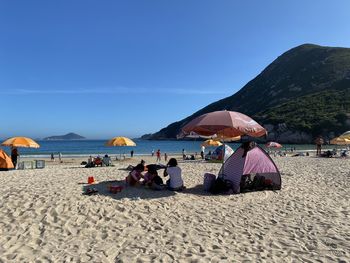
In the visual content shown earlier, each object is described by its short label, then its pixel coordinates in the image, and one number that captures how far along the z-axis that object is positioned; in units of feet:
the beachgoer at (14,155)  67.00
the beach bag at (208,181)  36.88
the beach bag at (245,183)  37.11
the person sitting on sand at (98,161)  69.92
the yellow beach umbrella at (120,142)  79.61
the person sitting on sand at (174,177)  35.86
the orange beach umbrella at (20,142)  61.26
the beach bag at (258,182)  38.04
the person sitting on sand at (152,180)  35.73
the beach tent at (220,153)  76.60
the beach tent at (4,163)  57.88
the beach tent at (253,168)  37.96
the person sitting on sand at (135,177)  36.86
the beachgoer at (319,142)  121.66
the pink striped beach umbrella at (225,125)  35.91
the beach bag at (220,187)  36.09
